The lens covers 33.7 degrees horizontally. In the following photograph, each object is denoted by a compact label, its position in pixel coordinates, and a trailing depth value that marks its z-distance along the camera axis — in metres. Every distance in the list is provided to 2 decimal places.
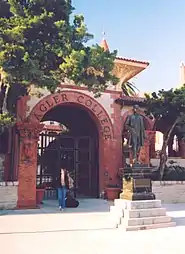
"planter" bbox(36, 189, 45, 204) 11.97
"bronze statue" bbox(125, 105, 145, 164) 8.88
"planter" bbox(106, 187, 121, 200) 13.50
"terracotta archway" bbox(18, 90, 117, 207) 11.58
